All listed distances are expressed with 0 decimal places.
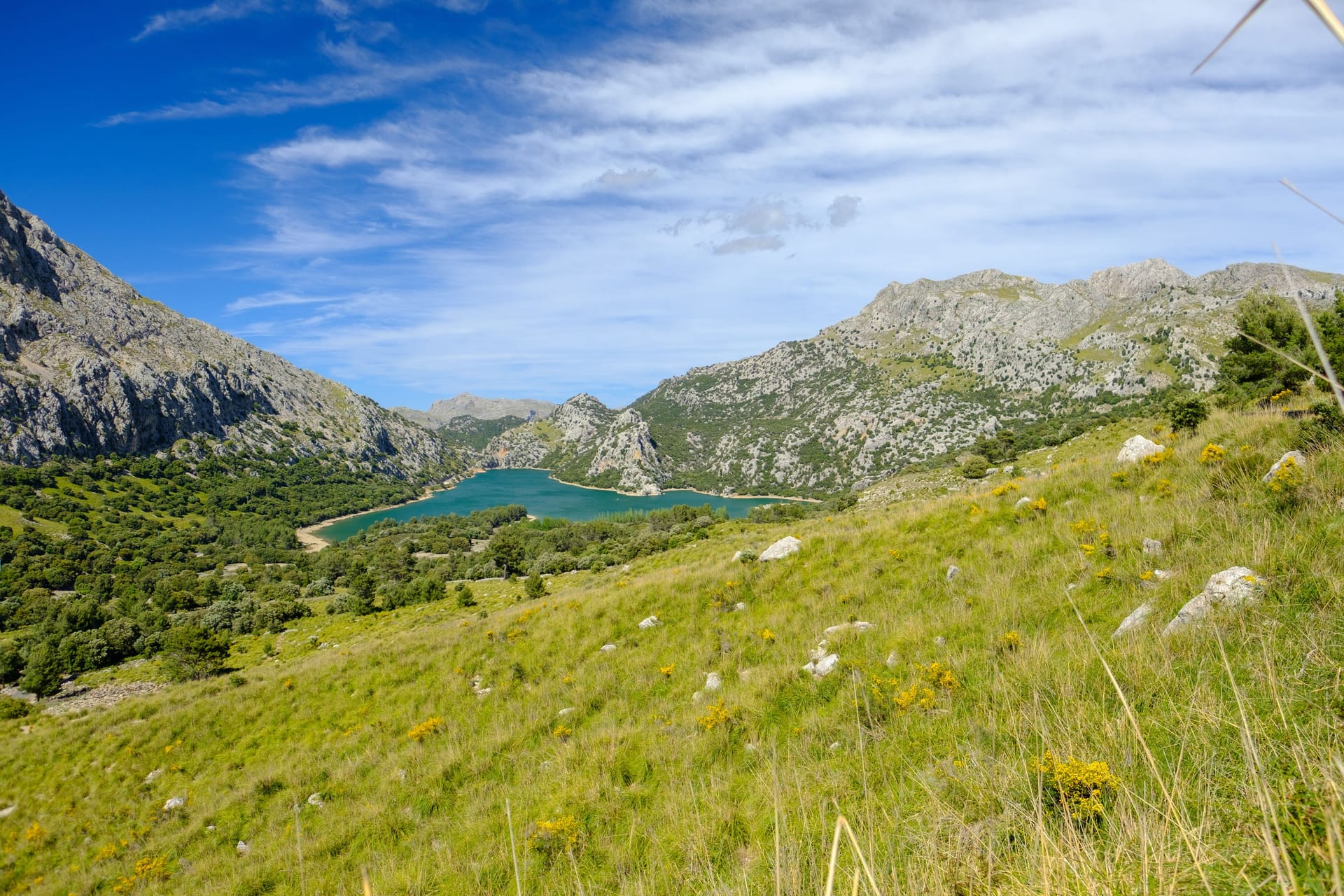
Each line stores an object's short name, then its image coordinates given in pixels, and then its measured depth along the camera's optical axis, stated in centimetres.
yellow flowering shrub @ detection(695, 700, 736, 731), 658
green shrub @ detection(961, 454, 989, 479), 3759
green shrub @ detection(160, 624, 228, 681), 2397
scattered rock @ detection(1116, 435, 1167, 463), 998
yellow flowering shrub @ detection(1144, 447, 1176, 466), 940
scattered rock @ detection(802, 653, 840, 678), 715
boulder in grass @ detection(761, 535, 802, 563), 1232
